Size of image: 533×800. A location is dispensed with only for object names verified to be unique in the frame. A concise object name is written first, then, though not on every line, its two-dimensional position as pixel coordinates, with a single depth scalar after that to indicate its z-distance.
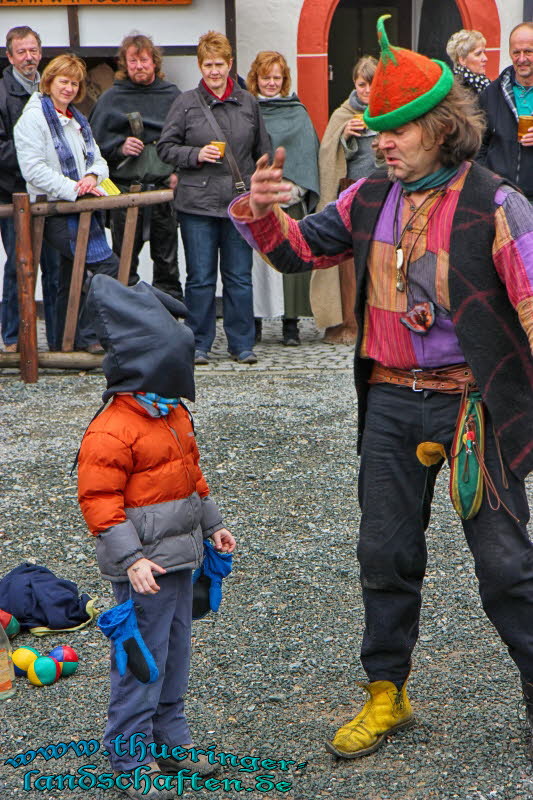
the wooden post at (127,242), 15.39
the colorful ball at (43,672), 7.37
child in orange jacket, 5.69
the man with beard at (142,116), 16.39
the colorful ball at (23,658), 7.50
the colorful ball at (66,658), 7.48
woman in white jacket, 14.55
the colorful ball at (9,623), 7.94
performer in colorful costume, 5.89
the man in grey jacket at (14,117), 15.32
